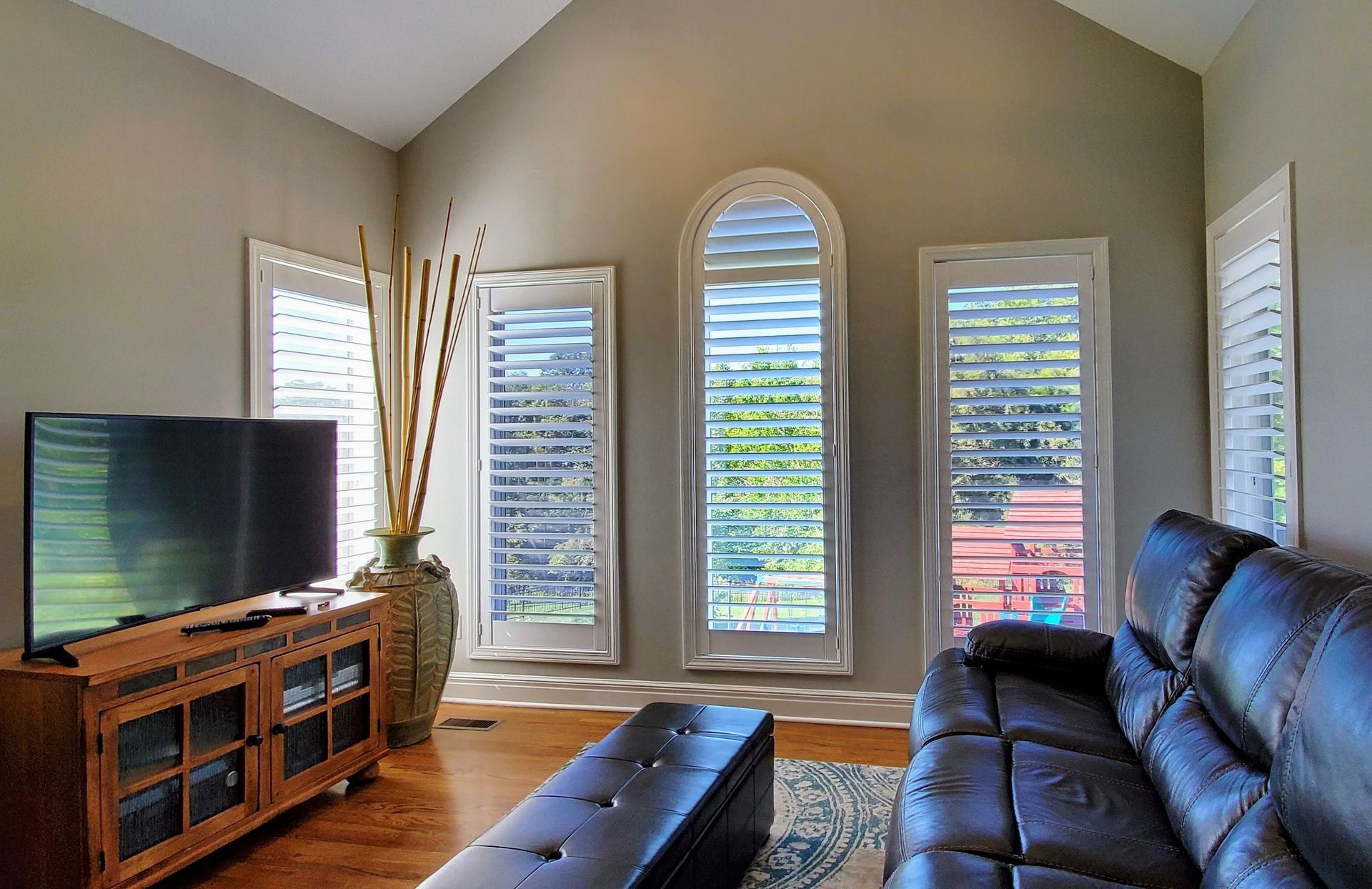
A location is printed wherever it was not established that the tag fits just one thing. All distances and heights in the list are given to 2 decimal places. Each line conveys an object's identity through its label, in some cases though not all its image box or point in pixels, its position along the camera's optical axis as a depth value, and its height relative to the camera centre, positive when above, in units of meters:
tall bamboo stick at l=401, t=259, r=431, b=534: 3.66 +0.19
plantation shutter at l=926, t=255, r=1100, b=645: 3.58 +0.06
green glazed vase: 3.57 -0.72
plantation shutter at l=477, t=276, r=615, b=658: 4.06 -0.02
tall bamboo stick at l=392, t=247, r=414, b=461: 3.72 +0.57
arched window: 3.81 +0.15
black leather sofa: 1.30 -0.65
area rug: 2.50 -1.24
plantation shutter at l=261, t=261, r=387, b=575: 3.56 +0.41
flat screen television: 2.31 -0.16
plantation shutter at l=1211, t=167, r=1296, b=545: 2.69 +0.30
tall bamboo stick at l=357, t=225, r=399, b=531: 3.66 +0.25
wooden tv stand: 2.18 -0.82
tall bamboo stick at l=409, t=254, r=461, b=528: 3.70 +0.16
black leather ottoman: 1.74 -0.84
